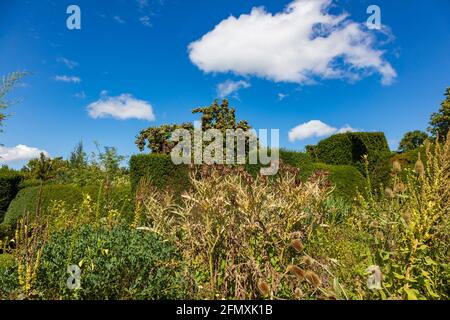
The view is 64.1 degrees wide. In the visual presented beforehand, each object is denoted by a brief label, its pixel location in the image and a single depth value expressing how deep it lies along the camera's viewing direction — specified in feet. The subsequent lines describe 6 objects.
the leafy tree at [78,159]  66.75
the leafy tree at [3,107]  30.47
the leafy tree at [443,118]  105.29
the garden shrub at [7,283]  10.46
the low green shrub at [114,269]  10.40
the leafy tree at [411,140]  155.84
